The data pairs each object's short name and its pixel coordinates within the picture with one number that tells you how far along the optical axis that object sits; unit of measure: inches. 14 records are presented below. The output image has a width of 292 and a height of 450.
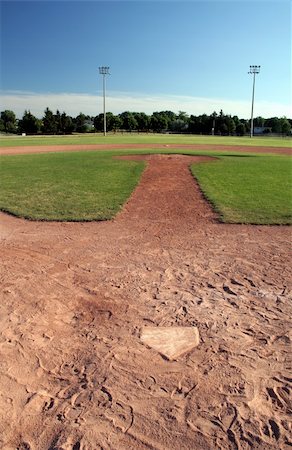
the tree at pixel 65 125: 3542.3
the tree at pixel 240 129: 3919.8
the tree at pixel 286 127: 4188.0
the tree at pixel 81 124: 3890.3
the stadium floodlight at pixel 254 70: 3127.5
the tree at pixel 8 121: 3784.5
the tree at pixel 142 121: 4473.4
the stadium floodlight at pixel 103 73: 3006.9
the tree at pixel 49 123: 3459.6
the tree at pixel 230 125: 3875.5
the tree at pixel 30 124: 3486.7
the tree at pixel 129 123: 4338.1
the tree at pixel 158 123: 4530.0
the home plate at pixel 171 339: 154.6
